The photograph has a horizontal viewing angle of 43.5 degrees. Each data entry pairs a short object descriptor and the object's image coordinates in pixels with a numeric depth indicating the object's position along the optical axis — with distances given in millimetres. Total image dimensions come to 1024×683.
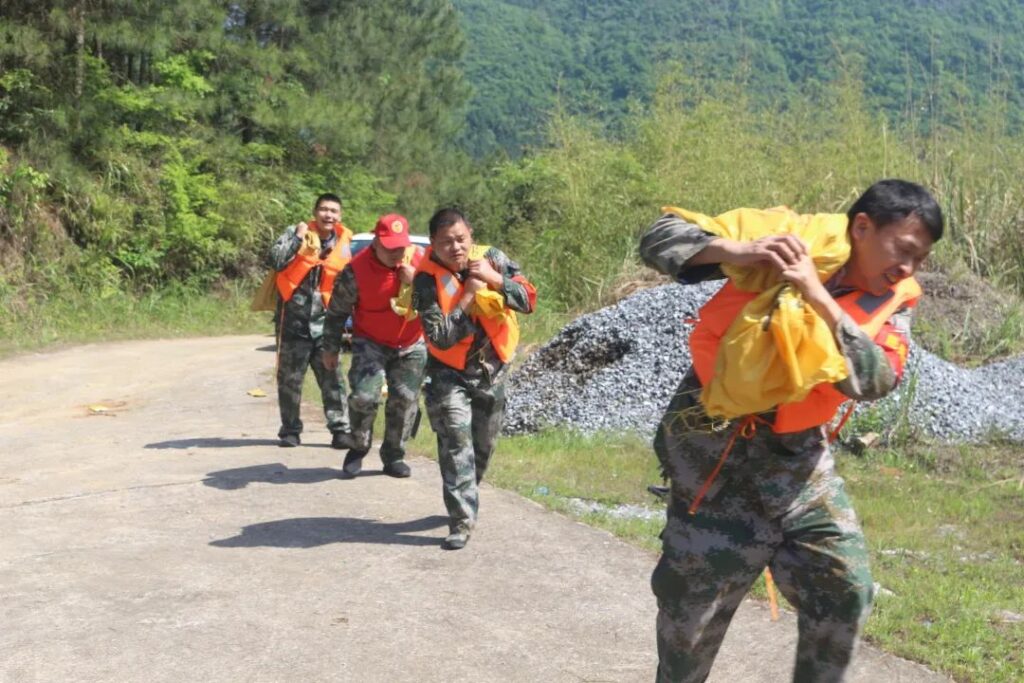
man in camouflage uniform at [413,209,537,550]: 6816
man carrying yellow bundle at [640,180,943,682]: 3562
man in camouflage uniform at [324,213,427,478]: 8281
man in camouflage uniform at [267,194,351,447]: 9633
